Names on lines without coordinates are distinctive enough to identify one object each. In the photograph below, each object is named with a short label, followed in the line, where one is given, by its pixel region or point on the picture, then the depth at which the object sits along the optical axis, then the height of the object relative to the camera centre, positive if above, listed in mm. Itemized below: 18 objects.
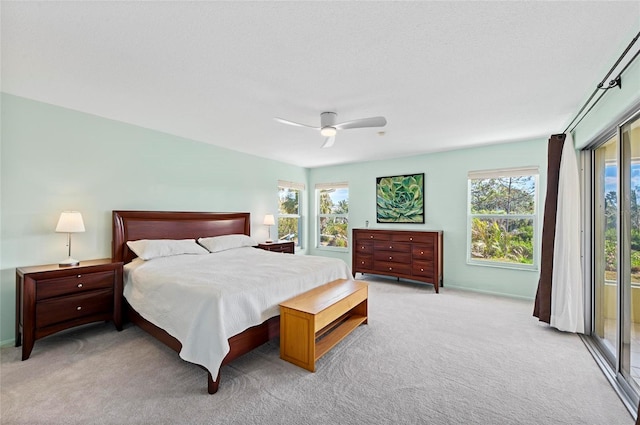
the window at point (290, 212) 6160 -24
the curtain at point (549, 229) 3182 -203
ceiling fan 2793 +905
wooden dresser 4652 -767
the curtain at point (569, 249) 2980 -401
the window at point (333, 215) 6420 -93
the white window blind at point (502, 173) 4274 +625
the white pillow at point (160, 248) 3364 -470
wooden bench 2328 -982
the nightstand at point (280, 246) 5015 -666
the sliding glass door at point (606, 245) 2465 -319
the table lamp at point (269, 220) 5363 -175
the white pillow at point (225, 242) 4090 -481
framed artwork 5316 +251
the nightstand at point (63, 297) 2506 -859
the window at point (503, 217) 4371 -96
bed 2115 -710
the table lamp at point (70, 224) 2844 -147
